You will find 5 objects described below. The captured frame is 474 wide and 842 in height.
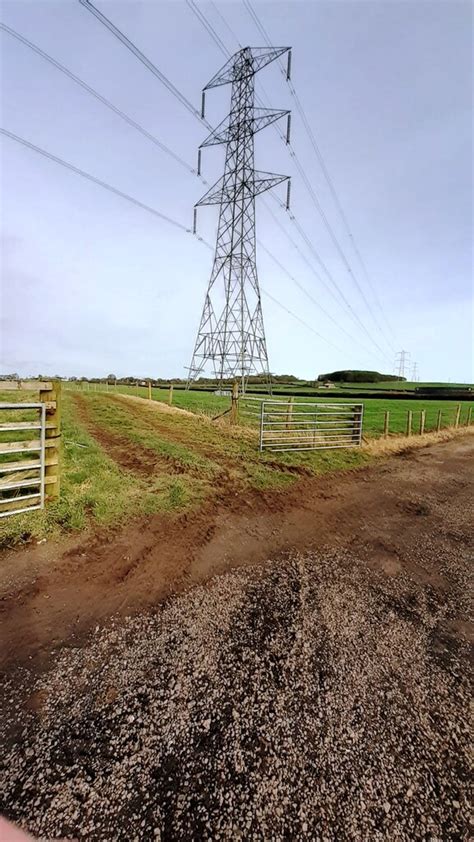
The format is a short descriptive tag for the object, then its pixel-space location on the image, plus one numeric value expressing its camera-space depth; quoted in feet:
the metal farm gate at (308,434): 35.80
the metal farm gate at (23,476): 15.16
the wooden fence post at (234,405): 46.07
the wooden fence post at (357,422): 42.39
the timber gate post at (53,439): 16.84
